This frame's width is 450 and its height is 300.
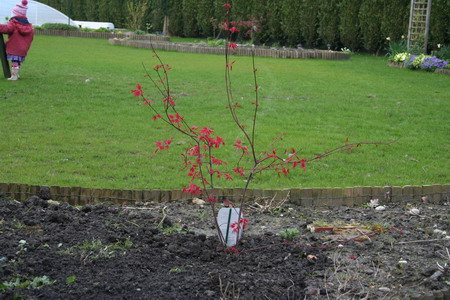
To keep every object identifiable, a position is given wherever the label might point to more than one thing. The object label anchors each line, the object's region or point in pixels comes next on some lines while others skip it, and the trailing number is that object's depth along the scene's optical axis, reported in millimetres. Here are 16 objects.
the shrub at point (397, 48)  16406
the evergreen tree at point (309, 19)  21281
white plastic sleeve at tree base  4027
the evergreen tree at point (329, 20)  20594
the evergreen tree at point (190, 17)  26844
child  10758
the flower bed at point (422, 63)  14453
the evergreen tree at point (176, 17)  27969
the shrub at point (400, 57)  15416
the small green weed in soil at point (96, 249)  3740
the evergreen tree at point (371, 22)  19188
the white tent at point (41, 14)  29094
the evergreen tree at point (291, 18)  21844
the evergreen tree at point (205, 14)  25828
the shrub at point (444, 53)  15651
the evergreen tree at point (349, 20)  19875
